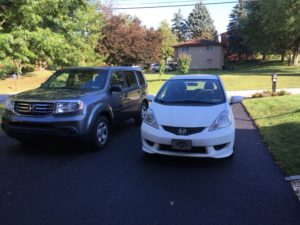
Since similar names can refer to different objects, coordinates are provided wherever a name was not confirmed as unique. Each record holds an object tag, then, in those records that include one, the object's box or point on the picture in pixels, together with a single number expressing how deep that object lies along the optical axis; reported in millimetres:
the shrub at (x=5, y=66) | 8453
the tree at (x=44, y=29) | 7531
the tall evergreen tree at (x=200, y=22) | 74180
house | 43244
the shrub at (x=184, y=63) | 23253
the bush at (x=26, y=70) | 27957
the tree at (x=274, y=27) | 27719
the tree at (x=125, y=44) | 20396
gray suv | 4616
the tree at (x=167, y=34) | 60399
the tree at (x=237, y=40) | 46921
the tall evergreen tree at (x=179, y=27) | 79409
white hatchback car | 4150
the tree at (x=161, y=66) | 22776
